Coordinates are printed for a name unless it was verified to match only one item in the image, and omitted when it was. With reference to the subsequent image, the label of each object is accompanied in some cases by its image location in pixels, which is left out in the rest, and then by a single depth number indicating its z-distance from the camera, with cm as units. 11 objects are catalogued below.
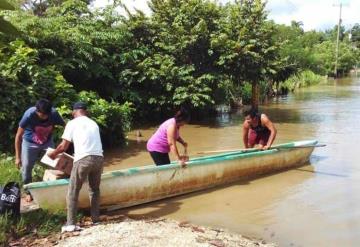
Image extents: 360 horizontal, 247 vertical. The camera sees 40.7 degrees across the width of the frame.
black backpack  566
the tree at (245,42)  1664
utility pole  5831
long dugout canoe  630
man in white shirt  576
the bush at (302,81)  3168
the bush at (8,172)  729
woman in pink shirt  722
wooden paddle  924
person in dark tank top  904
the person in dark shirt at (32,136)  657
